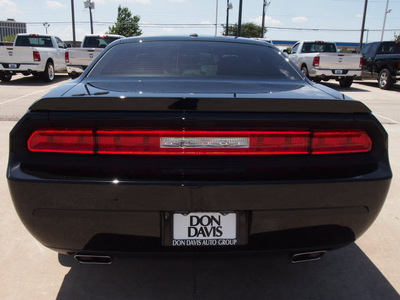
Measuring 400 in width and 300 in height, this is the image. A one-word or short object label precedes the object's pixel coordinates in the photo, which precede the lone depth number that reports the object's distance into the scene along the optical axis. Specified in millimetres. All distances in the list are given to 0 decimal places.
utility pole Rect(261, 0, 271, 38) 47969
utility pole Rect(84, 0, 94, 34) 35906
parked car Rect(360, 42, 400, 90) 13273
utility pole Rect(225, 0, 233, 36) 46500
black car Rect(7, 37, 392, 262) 1684
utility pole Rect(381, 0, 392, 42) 49472
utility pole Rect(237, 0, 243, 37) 22566
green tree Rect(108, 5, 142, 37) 57625
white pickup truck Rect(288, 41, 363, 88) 13312
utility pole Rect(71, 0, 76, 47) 28789
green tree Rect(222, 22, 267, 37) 75625
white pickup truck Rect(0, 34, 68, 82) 13133
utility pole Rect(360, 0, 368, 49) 30906
